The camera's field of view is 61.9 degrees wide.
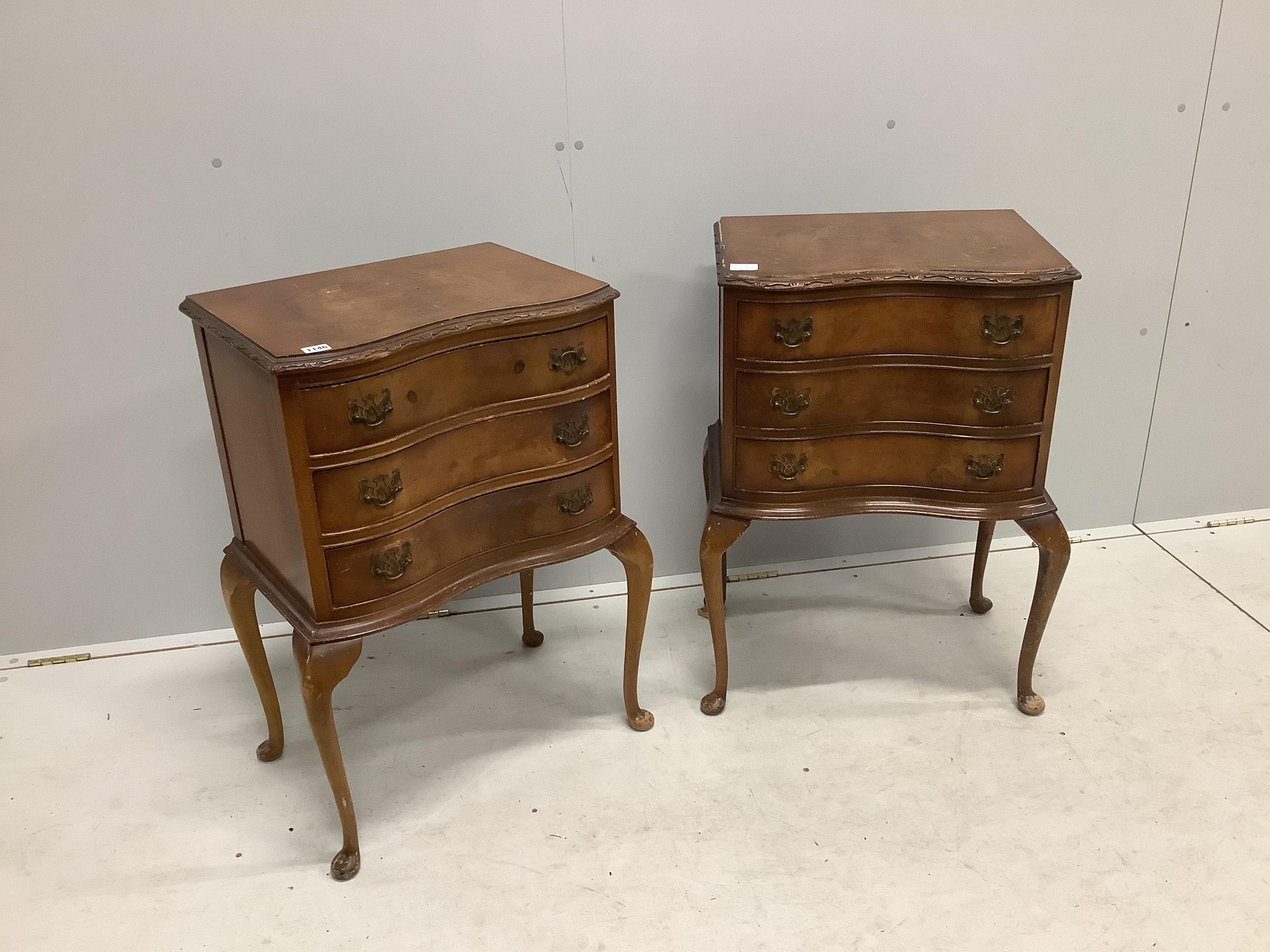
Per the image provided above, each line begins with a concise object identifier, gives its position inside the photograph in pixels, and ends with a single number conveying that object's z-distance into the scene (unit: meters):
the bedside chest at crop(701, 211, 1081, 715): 2.10
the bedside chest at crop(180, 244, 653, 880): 1.79
